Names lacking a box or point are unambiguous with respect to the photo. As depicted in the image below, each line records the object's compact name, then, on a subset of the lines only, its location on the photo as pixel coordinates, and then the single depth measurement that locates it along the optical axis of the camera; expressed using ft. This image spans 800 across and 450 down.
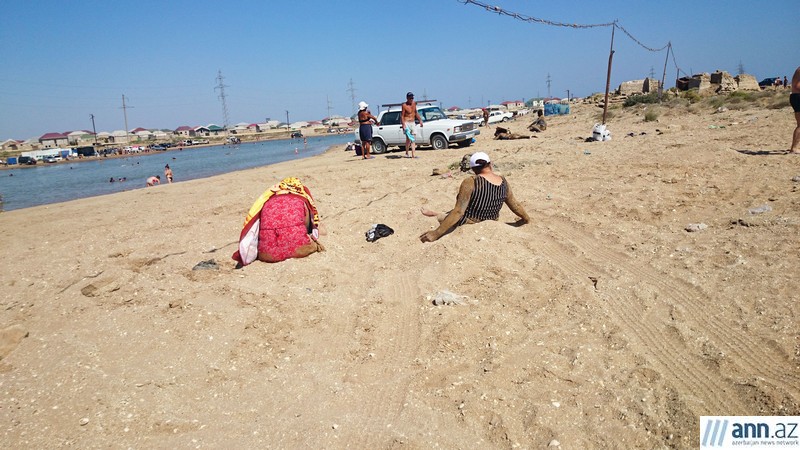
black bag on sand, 19.25
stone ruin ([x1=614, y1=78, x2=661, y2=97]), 115.58
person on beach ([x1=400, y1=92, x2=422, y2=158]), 42.55
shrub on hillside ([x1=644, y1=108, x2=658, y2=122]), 54.84
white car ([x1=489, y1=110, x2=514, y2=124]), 145.18
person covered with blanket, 16.38
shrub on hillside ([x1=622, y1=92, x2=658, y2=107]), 78.76
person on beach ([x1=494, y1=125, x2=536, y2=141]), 58.13
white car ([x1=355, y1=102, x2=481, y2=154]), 52.16
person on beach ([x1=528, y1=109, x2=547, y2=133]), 67.36
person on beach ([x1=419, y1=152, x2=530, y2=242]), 16.81
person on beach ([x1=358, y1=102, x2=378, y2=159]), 45.37
